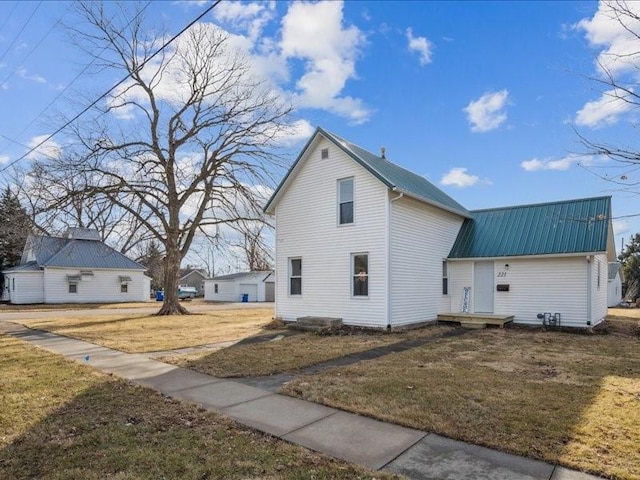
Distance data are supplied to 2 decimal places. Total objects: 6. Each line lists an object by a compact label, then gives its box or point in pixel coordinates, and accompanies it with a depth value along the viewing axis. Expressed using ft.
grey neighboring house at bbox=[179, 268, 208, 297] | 230.89
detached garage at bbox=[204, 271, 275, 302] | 144.87
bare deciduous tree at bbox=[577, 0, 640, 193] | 15.52
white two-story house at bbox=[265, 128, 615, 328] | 44.83
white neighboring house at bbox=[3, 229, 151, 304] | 107.45
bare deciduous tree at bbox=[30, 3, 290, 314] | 67.36
